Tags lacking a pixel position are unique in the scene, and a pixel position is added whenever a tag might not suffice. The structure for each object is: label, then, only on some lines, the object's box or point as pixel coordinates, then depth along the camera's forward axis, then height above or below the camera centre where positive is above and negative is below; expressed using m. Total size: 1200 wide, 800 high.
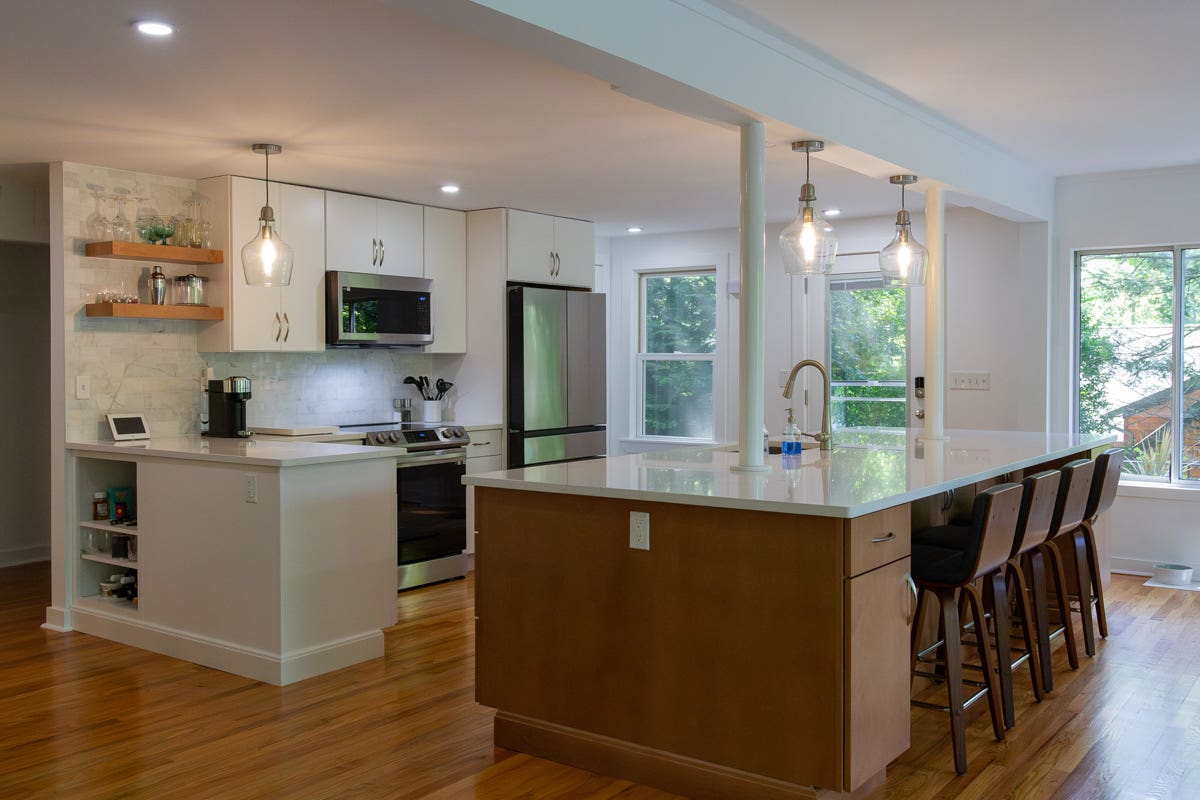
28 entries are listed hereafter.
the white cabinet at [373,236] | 5.59 +0.88
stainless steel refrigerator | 6.21 +0.06
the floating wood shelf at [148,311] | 4.70 +0.36
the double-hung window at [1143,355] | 5.88 +0.18
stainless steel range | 5.43 -0.64
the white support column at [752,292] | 3.40 +0.32
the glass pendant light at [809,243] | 3.65 +0.52
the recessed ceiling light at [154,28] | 2.86 +1.04
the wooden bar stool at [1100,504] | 4.19 -0.51
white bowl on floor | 5.60 -1.08
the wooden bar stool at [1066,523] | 3.77 -0.54
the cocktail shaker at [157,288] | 4.95 +0.49
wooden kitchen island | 2.59 -0.68
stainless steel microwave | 5.56 +0.44
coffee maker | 5.02 -0.11
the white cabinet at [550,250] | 6.29 +0.89
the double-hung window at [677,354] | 7.65 +0.24
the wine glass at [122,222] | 4.80 +0.80
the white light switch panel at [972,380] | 6.39 +0.03
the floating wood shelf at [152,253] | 4.66 +0.64
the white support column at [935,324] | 4.88 +0.31
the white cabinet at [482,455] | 5.96 -0.43
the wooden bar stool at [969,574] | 3.03 -0.60
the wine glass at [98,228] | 4.80 +0.77
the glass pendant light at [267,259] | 4.15 +0.53
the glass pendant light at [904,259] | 4.36 +0.56
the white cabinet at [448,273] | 6.16 +0.71
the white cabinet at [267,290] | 5.09 +0.55
